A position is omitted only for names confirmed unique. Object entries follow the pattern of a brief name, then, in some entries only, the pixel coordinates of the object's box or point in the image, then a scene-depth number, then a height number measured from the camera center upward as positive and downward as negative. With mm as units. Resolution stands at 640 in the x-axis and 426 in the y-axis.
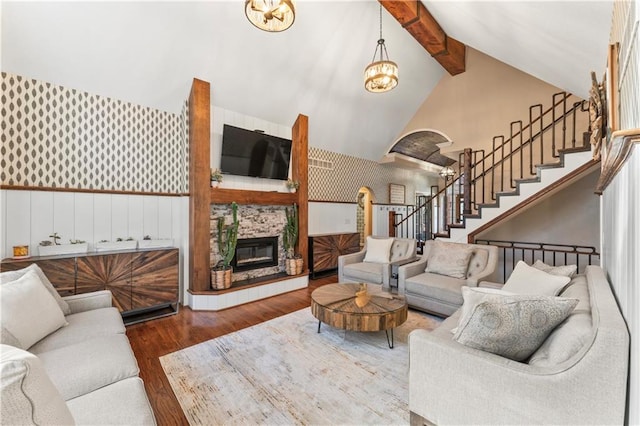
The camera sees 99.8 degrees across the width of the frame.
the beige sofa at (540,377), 1131 -787
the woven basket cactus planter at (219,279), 3850 -975
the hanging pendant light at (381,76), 3660 +1891
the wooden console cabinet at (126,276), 2850 -775
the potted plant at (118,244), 3357 -438
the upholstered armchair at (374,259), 4000 -734
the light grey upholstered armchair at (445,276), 3146 -807
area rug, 1803 -1341
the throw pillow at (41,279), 1872 -514
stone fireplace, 4172 -398
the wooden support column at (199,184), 3742 +382
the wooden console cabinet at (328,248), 5352 -774
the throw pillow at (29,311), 1593 -650
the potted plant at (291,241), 4770 -545
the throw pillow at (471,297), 1535 -539
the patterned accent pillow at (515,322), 1402 -573
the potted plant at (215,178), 3990 +490
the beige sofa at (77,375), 598 -852
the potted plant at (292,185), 4934 +493
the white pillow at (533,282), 1983 -537
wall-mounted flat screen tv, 4238 +975
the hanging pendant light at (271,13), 2332 +1778
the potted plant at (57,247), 3002 -429
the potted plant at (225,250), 3859 -593
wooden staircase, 3676 +641
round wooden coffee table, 2461 -920
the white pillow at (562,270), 2170 -468
